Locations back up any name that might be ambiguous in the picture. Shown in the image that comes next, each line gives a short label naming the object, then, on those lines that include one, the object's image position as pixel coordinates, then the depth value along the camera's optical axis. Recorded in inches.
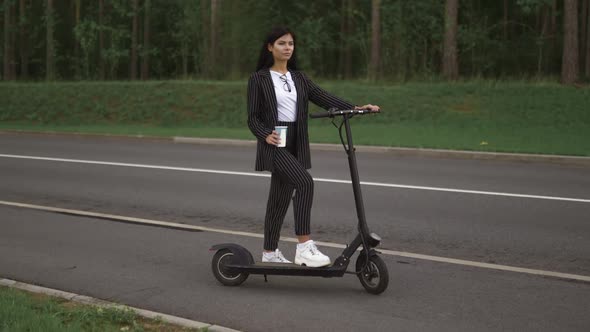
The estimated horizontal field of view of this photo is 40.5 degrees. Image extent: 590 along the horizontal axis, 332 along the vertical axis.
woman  224.2
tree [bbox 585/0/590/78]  1463.7
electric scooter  218.8
